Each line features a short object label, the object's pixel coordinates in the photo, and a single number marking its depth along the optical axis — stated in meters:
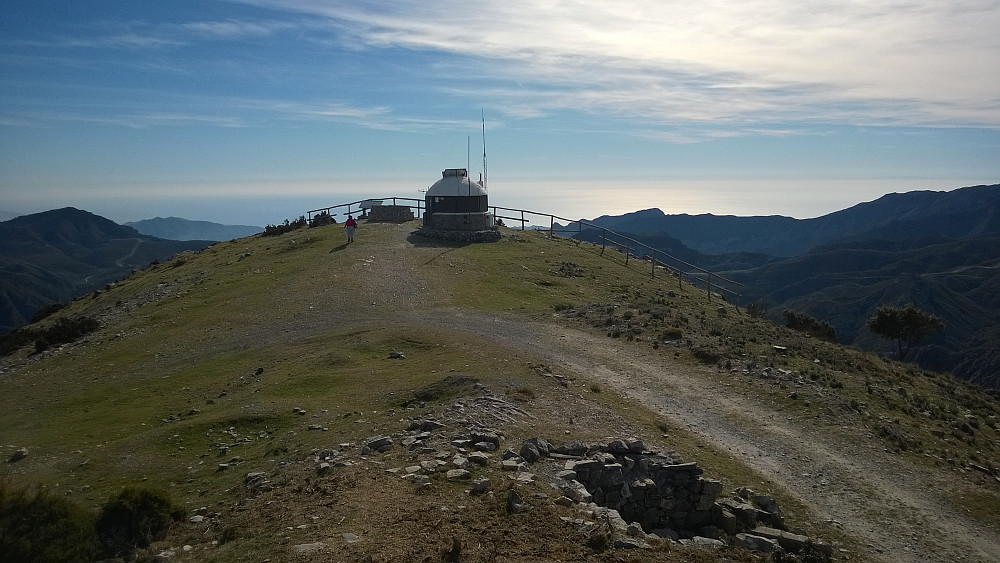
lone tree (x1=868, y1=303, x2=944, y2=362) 40.50
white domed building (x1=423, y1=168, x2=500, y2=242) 47.00
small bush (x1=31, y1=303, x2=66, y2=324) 44.55
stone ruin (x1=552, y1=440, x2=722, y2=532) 12.90
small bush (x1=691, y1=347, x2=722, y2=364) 23.16
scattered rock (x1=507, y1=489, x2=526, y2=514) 11.12
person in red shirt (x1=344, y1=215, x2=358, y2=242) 43.72
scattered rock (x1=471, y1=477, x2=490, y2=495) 11.89
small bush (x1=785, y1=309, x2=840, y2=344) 37.95
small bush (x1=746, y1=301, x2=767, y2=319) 39.55
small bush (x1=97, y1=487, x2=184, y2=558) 10.88
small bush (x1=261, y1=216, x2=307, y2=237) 56.38
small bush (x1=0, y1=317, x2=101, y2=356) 29.77
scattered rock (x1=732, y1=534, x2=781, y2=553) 11.55
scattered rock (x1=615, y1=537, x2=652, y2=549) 10.42
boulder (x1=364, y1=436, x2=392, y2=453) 14.50
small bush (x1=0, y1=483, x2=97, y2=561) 9.94
